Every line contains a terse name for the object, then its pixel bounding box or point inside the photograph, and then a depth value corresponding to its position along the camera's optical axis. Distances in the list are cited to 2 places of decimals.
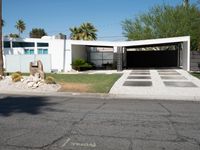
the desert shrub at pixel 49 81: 11.15
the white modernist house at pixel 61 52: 19.28
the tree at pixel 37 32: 55.95
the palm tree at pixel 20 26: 54.62
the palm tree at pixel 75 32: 36.74
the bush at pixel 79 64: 20.30
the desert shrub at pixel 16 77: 11.82
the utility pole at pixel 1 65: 14.45
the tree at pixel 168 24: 26.15
